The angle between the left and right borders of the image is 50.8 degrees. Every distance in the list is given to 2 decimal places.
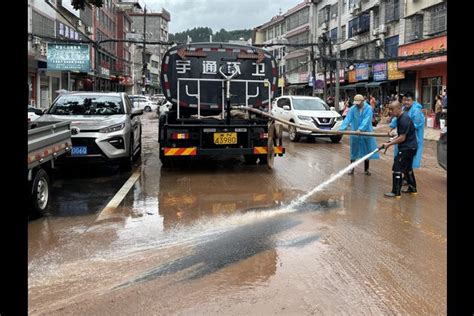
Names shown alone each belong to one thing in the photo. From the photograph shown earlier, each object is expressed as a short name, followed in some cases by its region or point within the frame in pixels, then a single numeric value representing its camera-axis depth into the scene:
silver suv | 9.18
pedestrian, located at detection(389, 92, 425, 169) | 8.89
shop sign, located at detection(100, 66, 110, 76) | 51.51
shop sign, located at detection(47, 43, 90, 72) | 31.36
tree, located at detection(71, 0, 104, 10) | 7.64
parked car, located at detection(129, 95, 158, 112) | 50.94
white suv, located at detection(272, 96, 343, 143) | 17.27
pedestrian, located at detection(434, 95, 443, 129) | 23.02
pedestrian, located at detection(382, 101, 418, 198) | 8.09
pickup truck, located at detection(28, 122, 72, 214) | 5.98
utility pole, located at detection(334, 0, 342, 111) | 30.54
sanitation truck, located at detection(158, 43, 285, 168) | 9.79
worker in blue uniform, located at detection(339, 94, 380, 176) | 10.15
